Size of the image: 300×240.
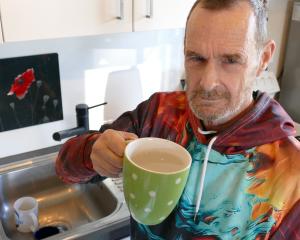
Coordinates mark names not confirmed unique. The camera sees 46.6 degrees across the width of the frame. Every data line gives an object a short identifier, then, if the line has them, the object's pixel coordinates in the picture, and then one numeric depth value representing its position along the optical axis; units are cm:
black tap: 137
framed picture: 131
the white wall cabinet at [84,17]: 90
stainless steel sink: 133
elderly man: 67
